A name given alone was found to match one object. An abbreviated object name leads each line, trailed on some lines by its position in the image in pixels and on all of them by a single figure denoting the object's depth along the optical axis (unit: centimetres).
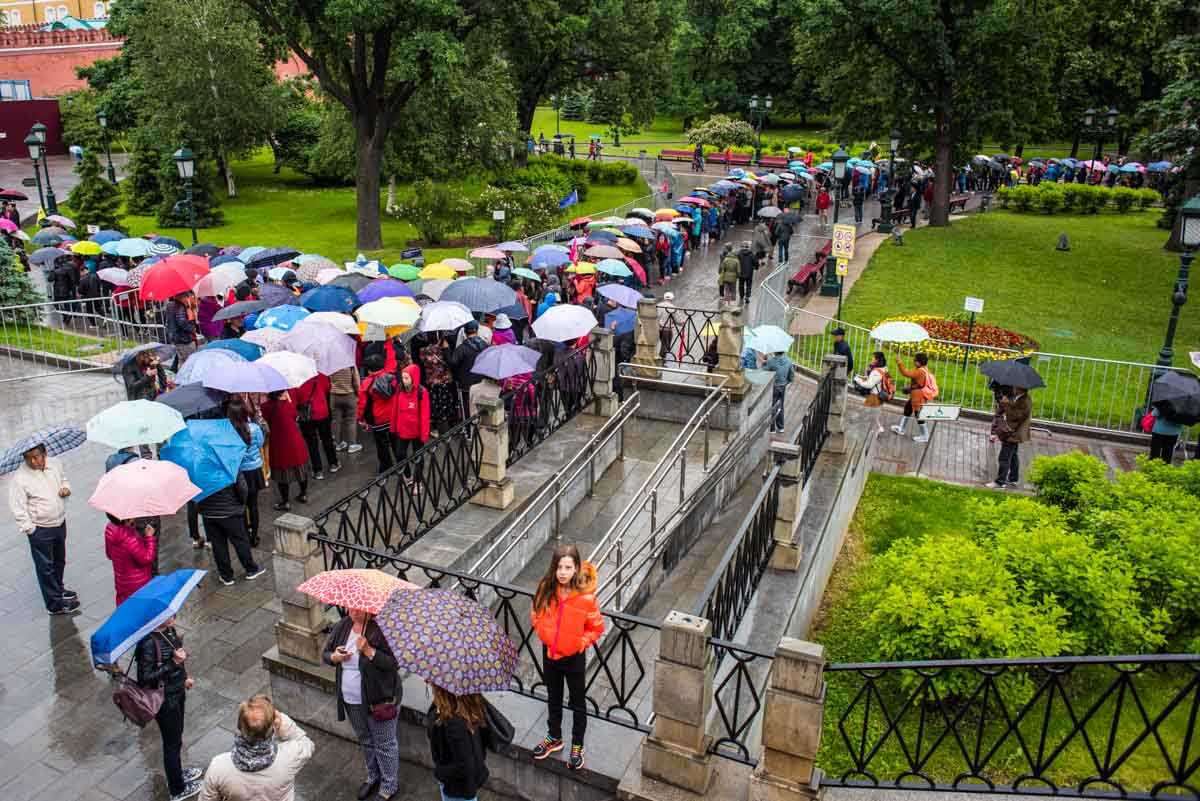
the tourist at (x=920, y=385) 1505
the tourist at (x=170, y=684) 642
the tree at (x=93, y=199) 3219
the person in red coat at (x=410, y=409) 1139
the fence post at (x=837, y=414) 1284
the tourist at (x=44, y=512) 888
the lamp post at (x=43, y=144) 2902
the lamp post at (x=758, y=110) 5022
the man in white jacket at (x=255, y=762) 536
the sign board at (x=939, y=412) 1444
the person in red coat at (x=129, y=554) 821
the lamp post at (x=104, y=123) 4350
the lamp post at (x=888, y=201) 3362
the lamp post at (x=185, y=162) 2156
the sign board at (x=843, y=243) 1853
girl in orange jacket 627
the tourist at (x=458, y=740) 571
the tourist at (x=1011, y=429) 1348
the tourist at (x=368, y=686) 639
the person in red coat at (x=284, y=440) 1094
